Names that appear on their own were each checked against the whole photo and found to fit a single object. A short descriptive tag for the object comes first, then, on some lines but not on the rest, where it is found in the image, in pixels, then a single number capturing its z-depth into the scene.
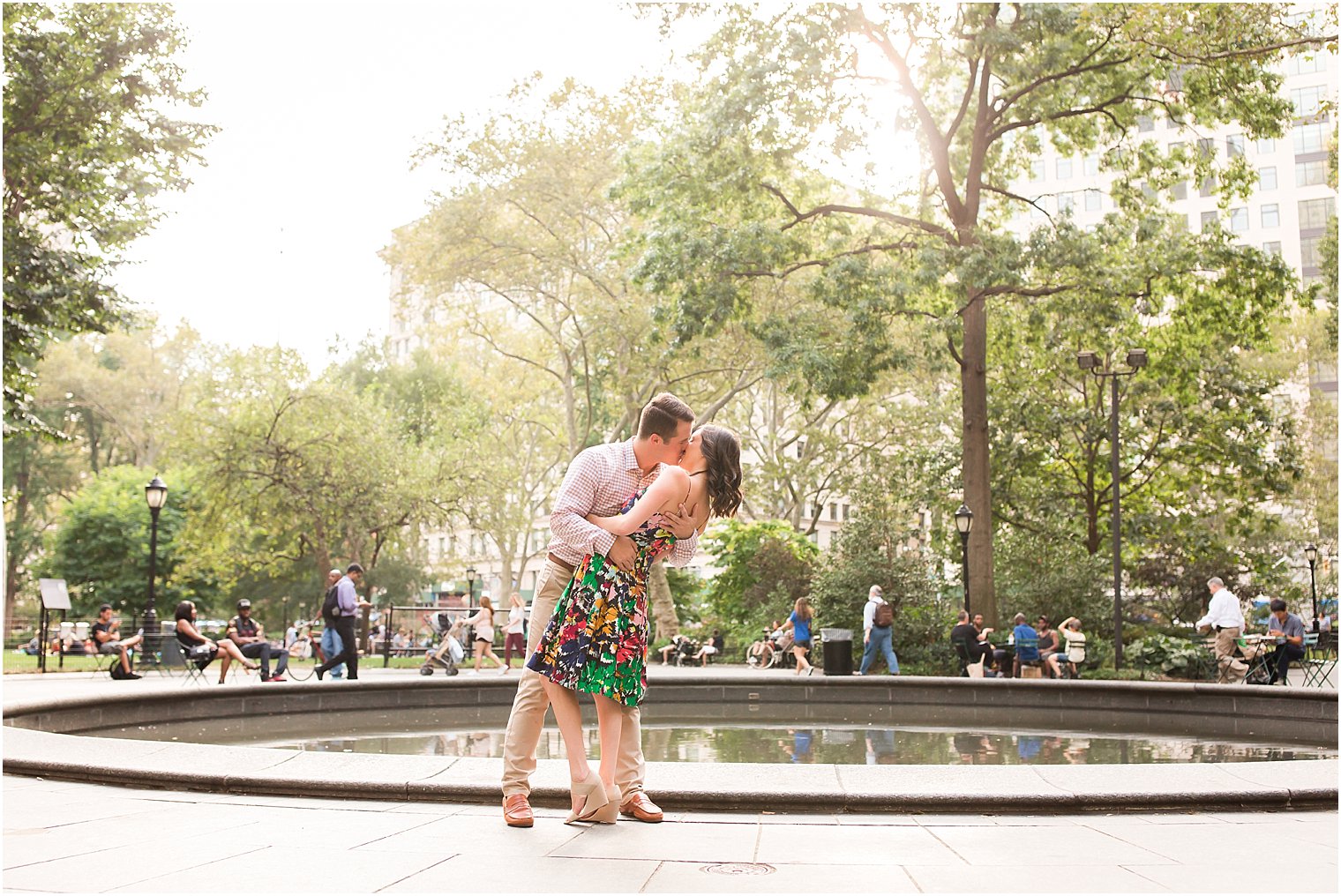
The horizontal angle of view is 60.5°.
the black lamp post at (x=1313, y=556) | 42.04
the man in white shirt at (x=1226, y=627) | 18.55
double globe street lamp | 20.47
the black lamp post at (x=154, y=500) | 21.60
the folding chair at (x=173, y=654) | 22.94
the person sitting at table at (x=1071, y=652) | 19.77
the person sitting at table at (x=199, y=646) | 17.15
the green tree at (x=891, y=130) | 21.69
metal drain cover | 4.30
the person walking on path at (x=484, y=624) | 21.81
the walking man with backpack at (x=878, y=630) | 20.12
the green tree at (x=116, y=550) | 45.53
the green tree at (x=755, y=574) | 31.84
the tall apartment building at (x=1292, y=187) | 67.94
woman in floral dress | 5.25
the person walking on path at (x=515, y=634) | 23.17
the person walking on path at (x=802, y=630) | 21.19
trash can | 19.38
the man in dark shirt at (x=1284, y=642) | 17.05
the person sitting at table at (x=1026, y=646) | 19.98
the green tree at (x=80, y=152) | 18.64
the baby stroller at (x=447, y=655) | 22.55
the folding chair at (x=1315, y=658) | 18.81
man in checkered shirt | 5.29
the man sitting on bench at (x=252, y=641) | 18.00
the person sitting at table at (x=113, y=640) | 18.98
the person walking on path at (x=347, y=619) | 16.05
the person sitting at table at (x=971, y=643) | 19.92
